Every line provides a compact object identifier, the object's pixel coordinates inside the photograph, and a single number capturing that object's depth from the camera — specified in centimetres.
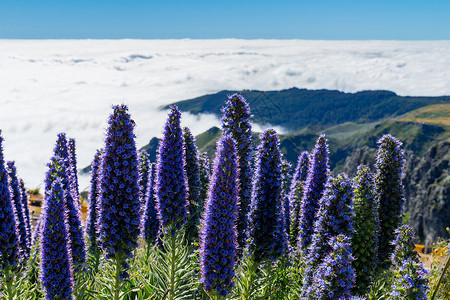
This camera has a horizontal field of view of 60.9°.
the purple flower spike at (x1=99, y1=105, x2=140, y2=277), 937
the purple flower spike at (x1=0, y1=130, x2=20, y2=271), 921
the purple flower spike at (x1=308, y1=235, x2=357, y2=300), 797
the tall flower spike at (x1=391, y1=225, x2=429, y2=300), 751
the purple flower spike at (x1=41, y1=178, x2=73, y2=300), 876
